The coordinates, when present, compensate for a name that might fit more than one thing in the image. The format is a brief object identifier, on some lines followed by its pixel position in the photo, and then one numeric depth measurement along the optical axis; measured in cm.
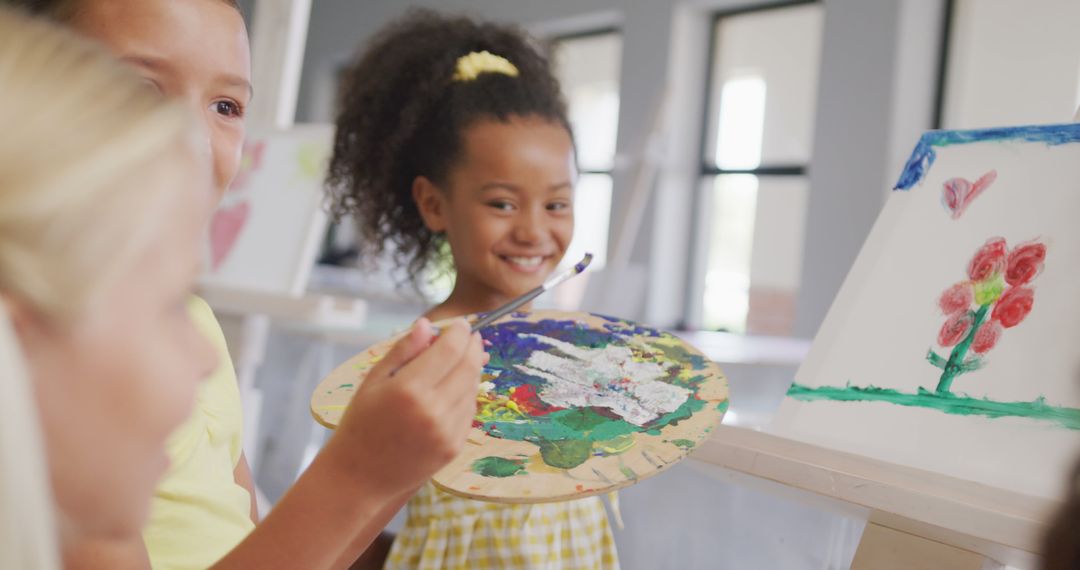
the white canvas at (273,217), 220
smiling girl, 106
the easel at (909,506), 66
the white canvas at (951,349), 78
